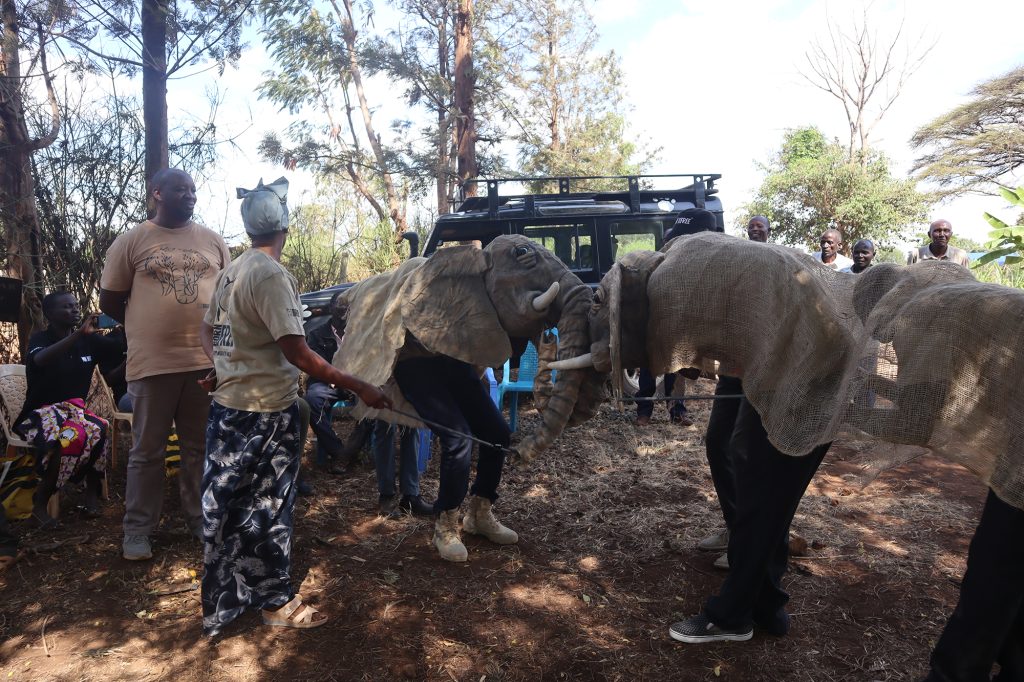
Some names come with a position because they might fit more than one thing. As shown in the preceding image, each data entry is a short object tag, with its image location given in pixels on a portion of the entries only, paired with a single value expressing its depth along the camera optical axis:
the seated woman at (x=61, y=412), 4.11
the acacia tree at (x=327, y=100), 17.95
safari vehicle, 7.37
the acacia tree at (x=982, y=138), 20.06
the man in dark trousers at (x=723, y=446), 3.44
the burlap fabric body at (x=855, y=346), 1.93
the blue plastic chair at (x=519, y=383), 6.32
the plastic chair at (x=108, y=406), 5.06
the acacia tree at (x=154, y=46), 5.96
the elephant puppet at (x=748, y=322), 2.40
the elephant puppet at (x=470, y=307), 3.39
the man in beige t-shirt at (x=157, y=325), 3.74
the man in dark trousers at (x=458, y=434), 3.61
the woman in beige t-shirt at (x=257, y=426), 2.83
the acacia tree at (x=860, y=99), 21.77
